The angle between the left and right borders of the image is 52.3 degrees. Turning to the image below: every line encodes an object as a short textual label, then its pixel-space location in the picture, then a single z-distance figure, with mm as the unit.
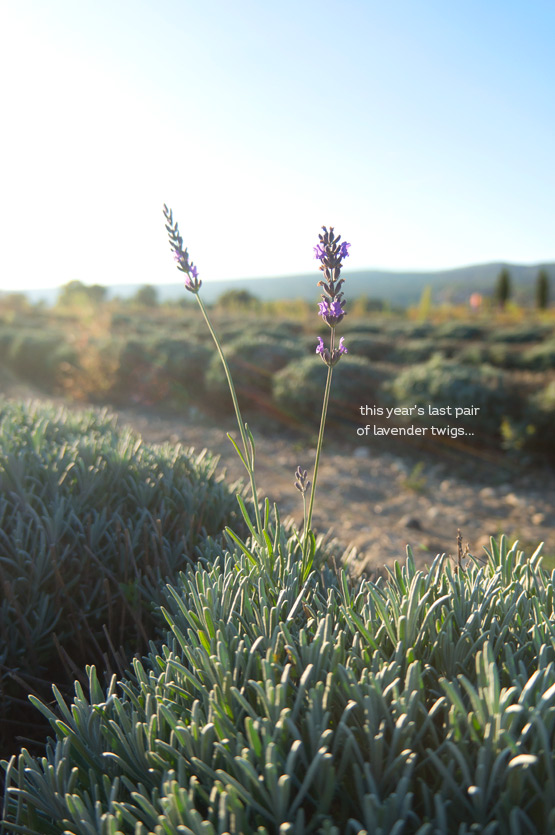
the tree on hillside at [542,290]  29970
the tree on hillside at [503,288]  30306
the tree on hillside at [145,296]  47875
